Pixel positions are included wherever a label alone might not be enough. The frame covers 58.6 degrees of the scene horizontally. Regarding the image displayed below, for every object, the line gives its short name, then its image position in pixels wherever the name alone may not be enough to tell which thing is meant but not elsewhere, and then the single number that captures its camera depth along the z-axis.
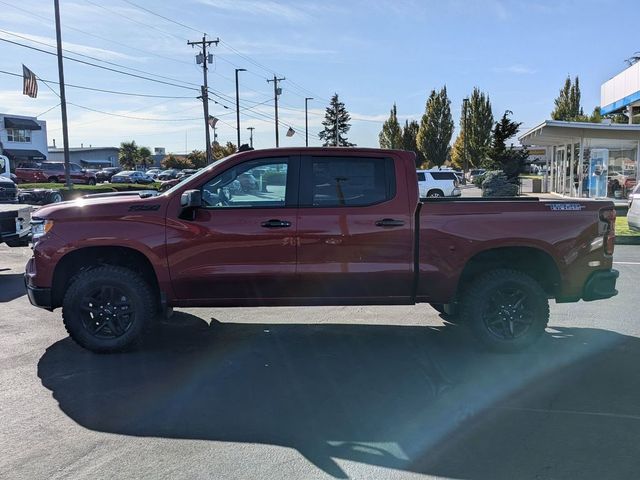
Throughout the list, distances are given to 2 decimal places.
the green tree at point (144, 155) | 108.75
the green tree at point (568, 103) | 57.28
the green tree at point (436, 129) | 60.25
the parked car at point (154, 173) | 67.54
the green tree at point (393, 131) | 69.12
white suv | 29.30
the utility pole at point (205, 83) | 42.56
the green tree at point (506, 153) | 30.86
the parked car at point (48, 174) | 45.08
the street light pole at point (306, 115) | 75.06
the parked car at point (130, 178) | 53.73
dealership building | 23.34
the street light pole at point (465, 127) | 55.00
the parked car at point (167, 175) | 63.78
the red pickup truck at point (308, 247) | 5.48
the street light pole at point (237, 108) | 53.53
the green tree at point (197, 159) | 95.94
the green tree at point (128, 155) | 105.38
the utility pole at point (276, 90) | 64.50
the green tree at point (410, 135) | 67.94
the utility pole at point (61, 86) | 26.03
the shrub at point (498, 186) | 26.19
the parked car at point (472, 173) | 60.47
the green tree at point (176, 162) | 94.69
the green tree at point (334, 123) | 105.38
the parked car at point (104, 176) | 58.59
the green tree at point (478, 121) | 56.94
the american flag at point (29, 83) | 26.53
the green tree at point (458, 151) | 61.54
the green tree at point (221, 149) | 87.82
